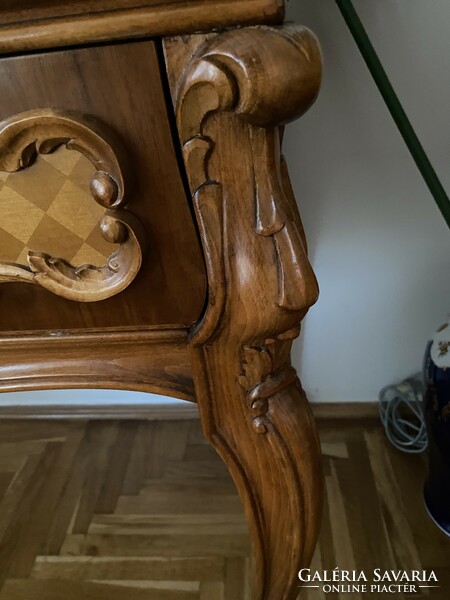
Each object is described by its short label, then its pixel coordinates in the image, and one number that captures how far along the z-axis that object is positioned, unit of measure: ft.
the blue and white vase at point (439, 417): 2.61
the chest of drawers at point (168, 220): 1.01
